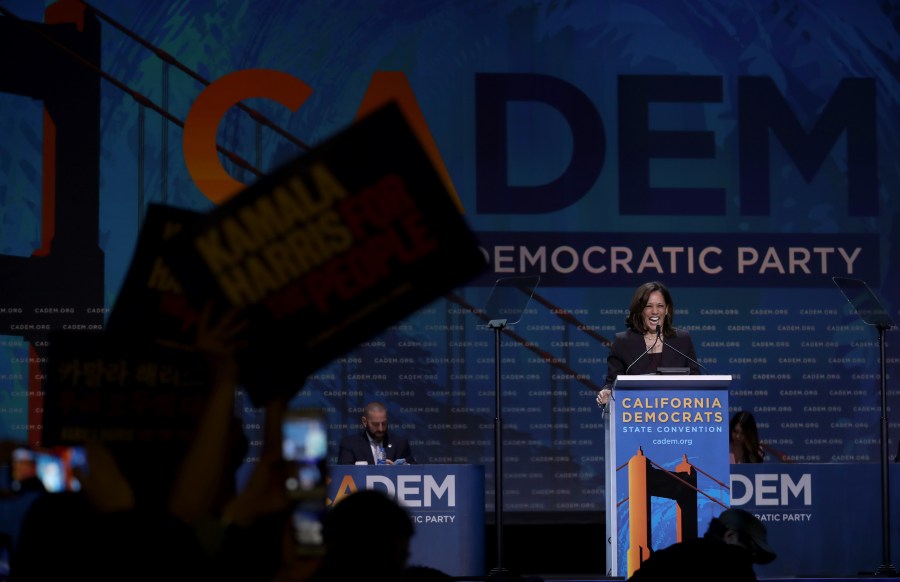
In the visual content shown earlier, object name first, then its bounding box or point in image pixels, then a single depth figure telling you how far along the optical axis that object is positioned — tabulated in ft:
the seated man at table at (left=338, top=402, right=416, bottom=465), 46.44
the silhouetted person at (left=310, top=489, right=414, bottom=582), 11.51
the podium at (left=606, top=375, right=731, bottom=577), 33.17
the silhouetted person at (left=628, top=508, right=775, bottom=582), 15.56
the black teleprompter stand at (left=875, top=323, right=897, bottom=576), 39.42
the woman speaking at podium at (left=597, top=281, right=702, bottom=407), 37.29
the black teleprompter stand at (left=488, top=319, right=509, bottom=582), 40.47
